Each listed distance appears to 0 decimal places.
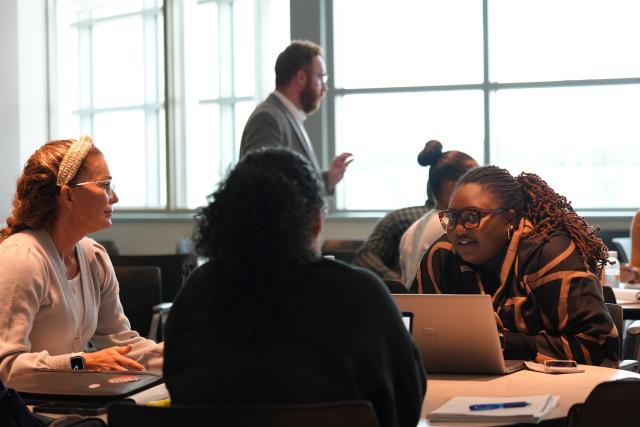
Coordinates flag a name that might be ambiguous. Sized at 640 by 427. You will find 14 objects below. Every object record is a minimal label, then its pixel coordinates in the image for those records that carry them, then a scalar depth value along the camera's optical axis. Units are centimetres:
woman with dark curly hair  255
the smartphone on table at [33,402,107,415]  309
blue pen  315
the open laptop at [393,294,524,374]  369
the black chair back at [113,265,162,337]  665
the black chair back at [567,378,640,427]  273
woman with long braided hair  412
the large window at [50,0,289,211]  1313
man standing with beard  748
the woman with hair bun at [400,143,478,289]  676
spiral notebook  299
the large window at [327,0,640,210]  1191
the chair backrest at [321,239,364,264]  979
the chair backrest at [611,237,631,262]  965
